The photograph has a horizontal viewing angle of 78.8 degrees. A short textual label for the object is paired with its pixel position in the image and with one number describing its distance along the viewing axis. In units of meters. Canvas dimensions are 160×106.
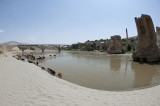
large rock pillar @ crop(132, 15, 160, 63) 24.18
